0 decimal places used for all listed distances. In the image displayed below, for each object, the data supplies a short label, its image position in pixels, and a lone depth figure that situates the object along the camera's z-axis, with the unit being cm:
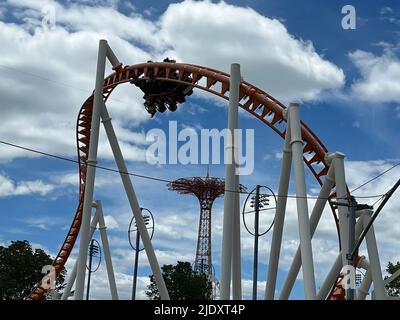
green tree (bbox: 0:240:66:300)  5000
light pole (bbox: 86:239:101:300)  4176
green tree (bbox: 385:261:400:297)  4519
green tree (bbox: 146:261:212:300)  5356
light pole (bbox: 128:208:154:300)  2944
